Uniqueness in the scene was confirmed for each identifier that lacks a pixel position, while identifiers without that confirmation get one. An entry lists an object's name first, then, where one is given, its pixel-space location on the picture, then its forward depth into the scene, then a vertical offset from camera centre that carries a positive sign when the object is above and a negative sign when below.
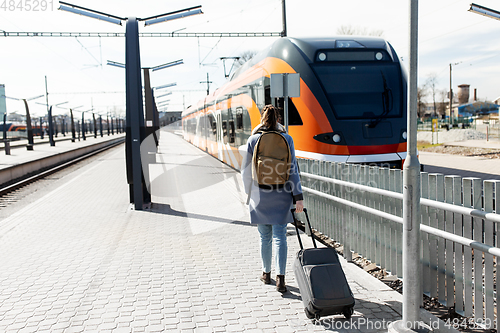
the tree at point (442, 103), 90.49 +4.23
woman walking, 4.23 -0.51
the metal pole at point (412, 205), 3.23 -0.59
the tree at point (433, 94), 71.06 +4.66
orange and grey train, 8.51 +0.50
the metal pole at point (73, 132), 43.09 +0.08
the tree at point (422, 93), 71.10 +4.70
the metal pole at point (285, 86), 7.59 +0.69
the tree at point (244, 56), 54.97 +8.95
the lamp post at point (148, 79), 18.23 +2.76
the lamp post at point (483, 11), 14.03 +3.46
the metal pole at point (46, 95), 38.57 +3.28
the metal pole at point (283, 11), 20.47 +5.21
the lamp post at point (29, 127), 28.32 +0.46
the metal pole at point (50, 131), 31.84 +0.18
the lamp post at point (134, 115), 8.91 +0.32
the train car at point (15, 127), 73.28 +1.18
